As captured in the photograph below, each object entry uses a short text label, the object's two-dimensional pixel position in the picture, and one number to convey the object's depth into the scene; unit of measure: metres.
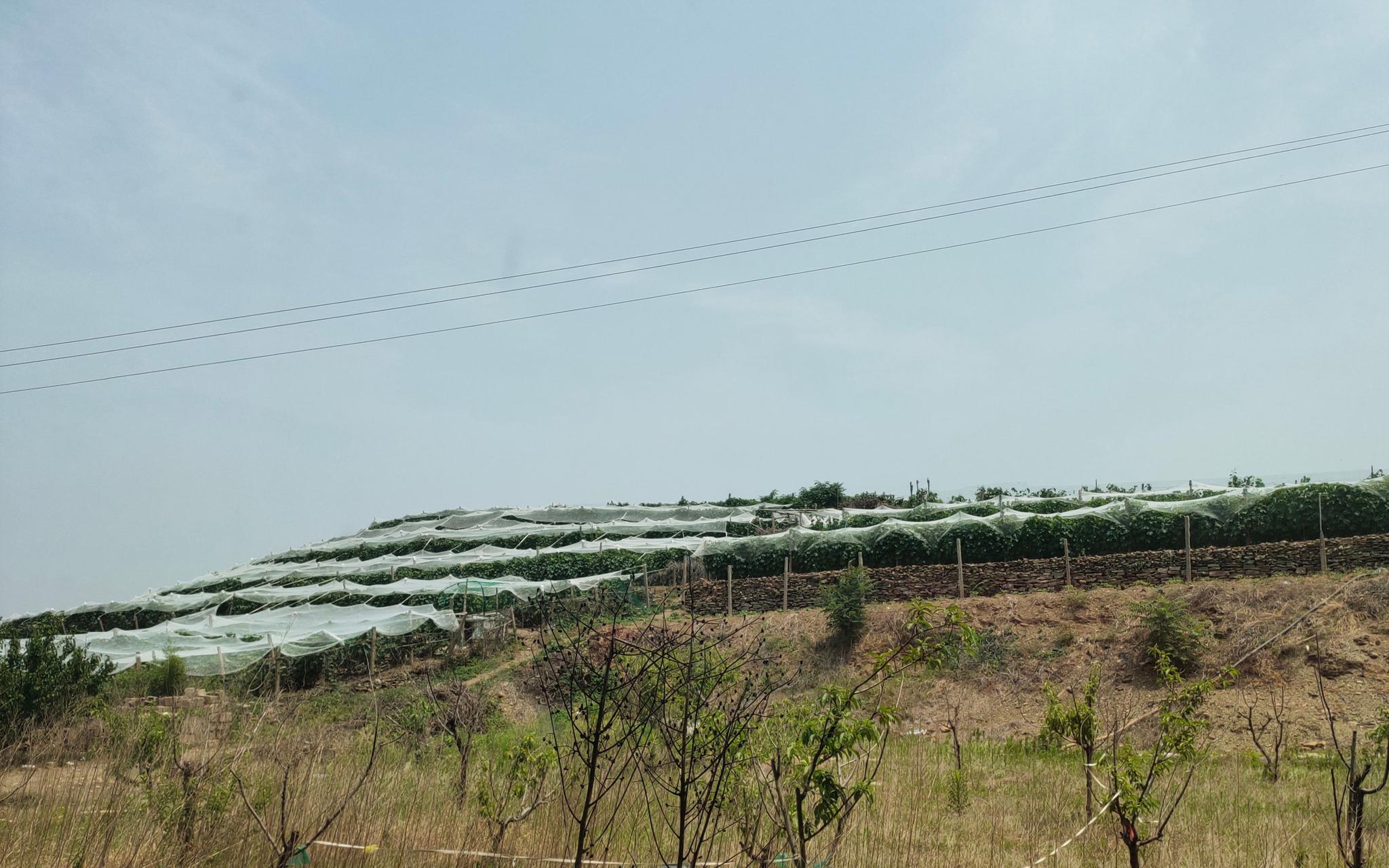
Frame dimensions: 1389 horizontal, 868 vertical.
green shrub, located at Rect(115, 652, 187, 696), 16.77
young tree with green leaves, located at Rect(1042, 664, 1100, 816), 7.52
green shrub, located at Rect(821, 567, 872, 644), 18.38
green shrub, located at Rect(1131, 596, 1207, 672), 14.41
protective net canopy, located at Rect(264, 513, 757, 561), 34.41
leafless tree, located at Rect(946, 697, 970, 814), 8.19
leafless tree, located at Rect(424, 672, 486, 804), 7.06
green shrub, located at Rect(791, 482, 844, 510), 39.97
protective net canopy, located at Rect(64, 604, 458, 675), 18.33
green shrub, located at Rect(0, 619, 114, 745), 11.32
